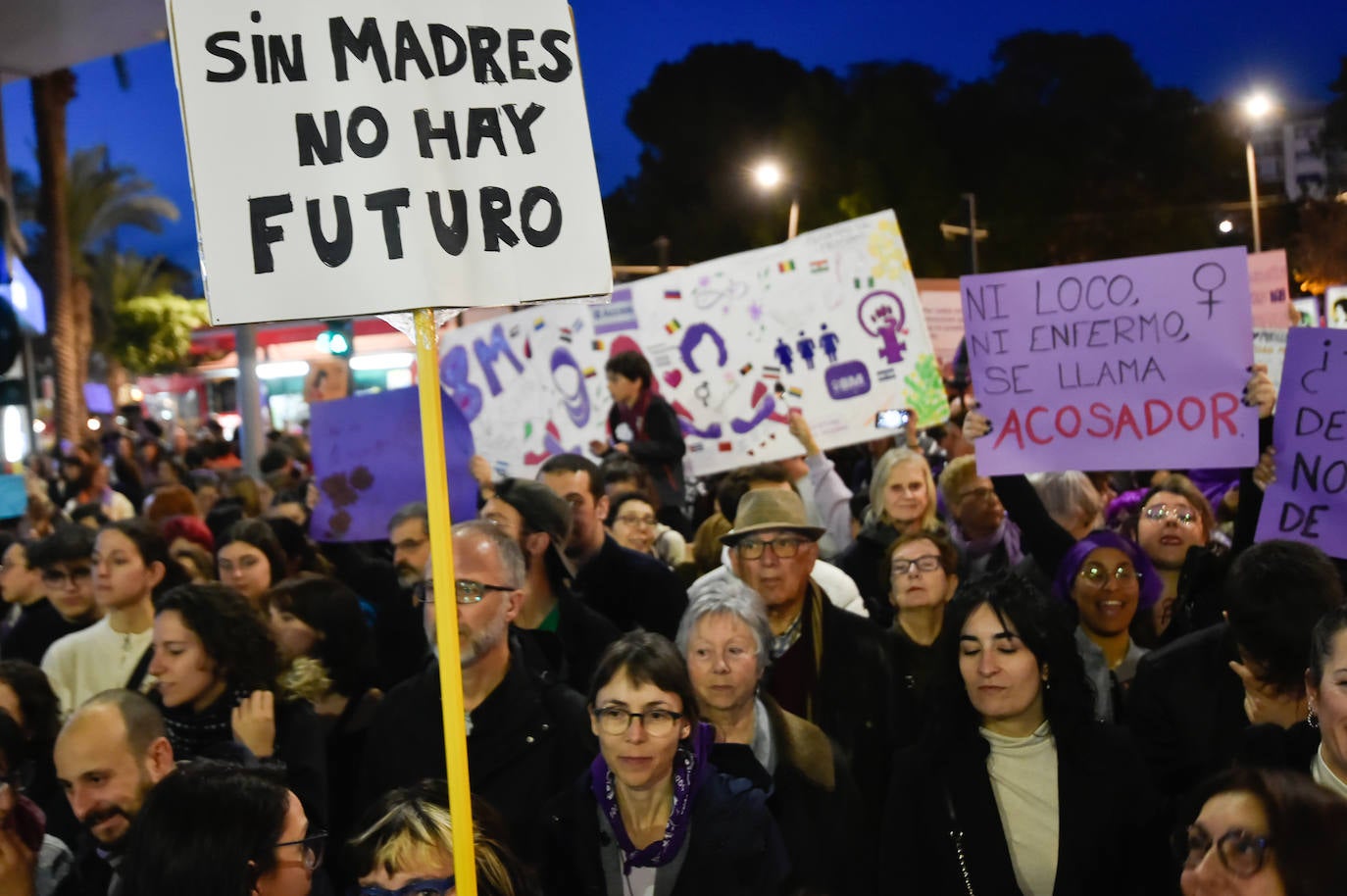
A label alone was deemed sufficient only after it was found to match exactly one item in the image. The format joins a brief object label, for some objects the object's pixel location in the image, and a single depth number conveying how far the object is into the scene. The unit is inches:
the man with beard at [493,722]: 149.5
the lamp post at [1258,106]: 1092.5
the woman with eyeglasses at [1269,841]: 97.1
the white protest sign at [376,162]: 104.2
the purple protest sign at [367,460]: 266.7
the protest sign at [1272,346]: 341.7
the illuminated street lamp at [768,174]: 962.1
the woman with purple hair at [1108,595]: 195.3
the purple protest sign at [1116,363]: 203.3
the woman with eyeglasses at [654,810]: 128.7
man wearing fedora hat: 177.9
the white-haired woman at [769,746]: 146.6
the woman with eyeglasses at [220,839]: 106.9
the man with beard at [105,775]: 134.3
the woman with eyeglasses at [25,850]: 122.5
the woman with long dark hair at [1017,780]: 137.2
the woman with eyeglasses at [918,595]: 190.1
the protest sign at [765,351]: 327.9
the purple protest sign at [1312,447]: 179.5
